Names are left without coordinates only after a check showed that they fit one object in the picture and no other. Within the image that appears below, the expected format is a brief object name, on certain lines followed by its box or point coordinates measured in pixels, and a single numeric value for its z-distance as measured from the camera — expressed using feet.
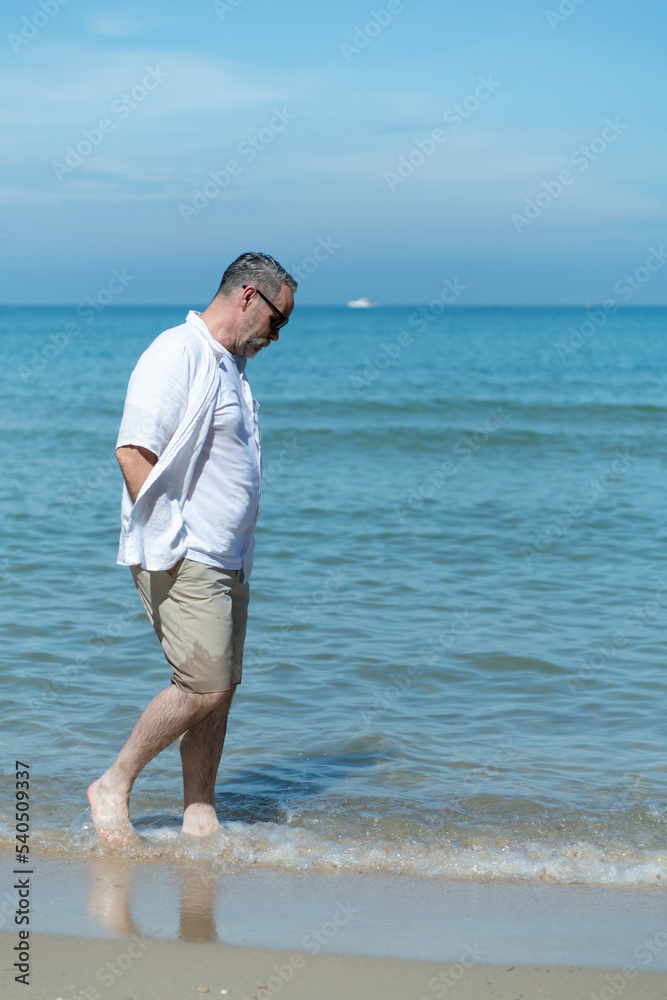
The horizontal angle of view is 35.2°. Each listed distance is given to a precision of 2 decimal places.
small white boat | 560.20
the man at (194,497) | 10.84
